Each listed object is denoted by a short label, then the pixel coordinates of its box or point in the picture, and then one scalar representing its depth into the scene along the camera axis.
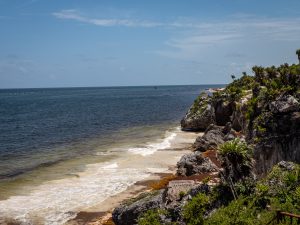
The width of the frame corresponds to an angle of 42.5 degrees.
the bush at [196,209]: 27.25
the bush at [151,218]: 27.54
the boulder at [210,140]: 57.97
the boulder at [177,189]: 30.36
